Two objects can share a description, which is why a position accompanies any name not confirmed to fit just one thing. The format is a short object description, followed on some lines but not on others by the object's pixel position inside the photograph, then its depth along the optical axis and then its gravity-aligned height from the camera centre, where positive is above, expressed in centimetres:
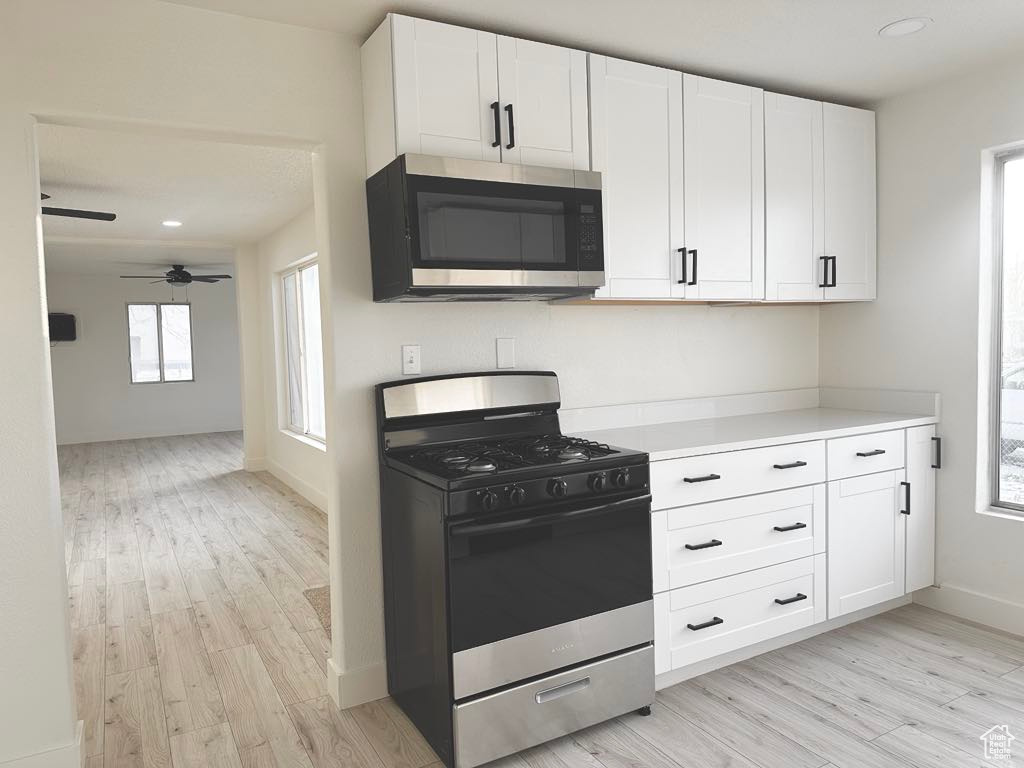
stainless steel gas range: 212 -77
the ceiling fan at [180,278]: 793 +86
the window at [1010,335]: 309 -2
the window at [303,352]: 612 -2
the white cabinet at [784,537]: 256 -81
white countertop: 263 -39
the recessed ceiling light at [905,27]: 260 +115
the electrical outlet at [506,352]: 286 -3
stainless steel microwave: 225 +39
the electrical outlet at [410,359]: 266 -5
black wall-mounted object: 957 +40
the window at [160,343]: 1046 +17
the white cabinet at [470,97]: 232 +86
